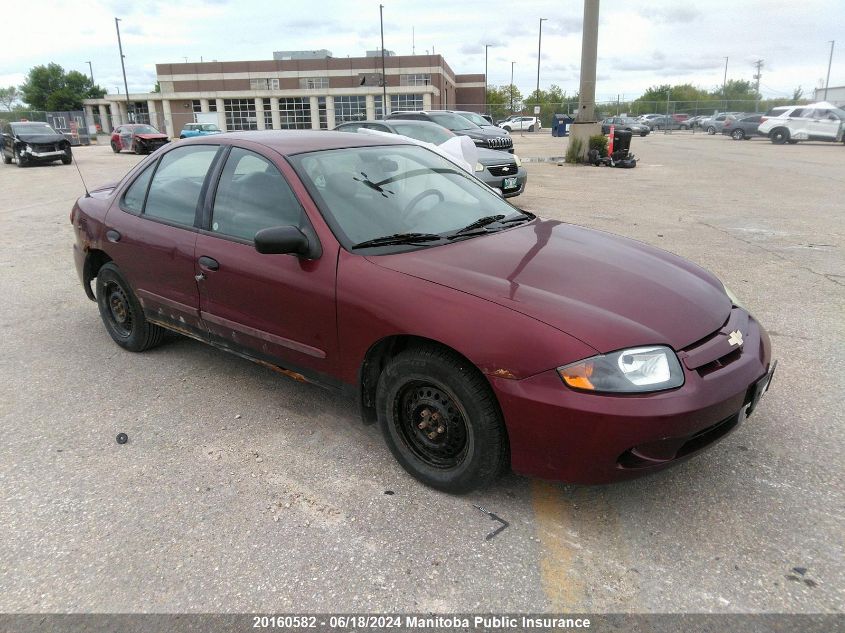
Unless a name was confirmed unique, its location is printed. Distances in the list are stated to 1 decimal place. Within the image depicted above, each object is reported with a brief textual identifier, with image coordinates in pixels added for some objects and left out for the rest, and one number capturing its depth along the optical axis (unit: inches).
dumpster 1606.8
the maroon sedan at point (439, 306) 92.0
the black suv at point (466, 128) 596.2
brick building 2731.3
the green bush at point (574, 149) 779.4
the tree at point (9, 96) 4293.8
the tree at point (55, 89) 3570.4
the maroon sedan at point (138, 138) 1115.9
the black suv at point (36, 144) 839.1
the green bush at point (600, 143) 756.6
